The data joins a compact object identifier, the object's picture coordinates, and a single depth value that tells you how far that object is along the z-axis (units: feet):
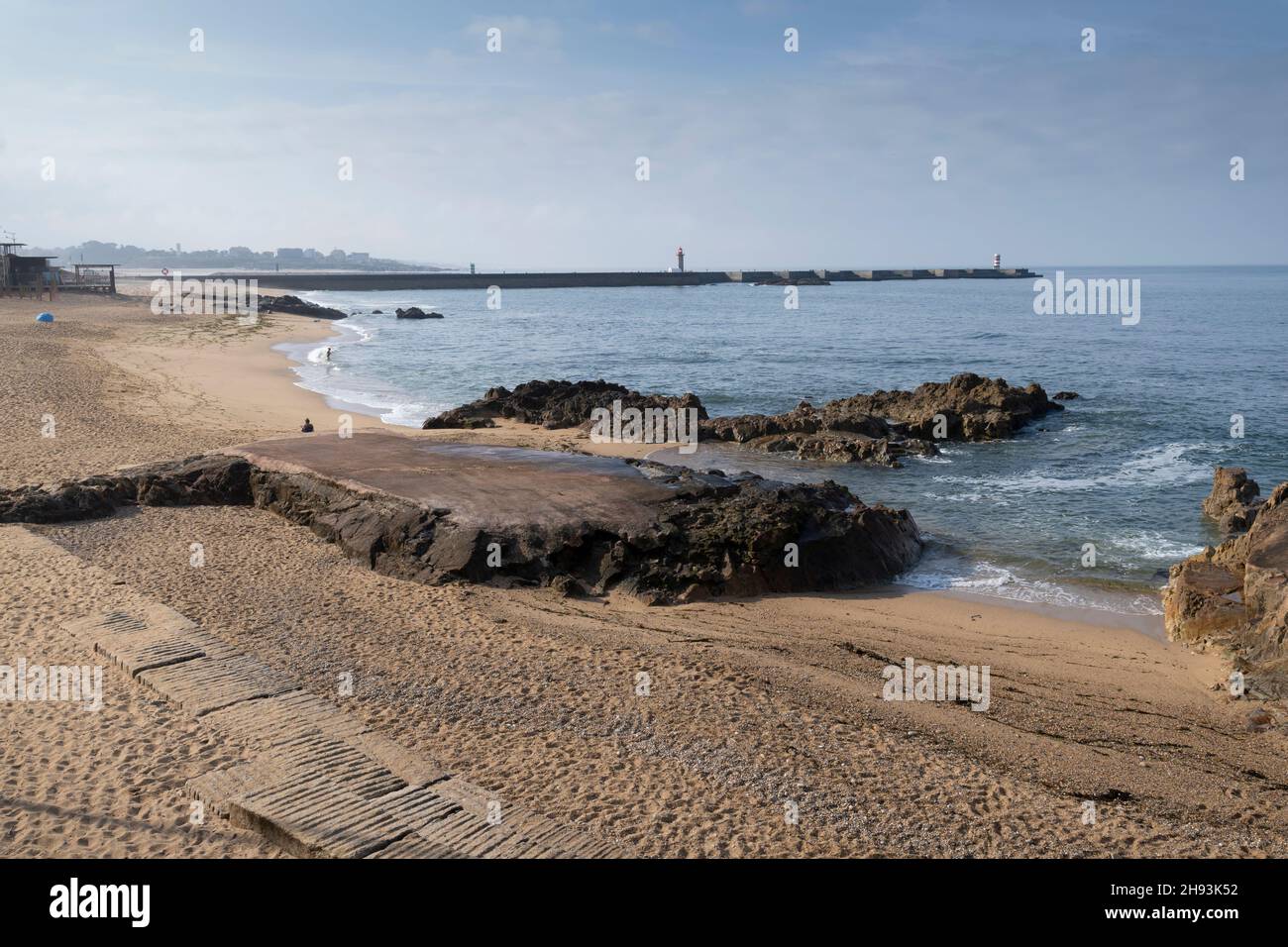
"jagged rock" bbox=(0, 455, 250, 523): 45.14
